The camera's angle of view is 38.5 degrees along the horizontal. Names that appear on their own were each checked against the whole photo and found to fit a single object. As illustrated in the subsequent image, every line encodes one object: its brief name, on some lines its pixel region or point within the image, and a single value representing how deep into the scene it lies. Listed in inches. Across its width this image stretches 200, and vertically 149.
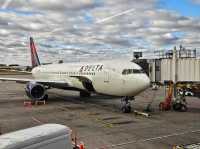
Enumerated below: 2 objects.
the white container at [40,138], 219.3
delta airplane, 812.6
